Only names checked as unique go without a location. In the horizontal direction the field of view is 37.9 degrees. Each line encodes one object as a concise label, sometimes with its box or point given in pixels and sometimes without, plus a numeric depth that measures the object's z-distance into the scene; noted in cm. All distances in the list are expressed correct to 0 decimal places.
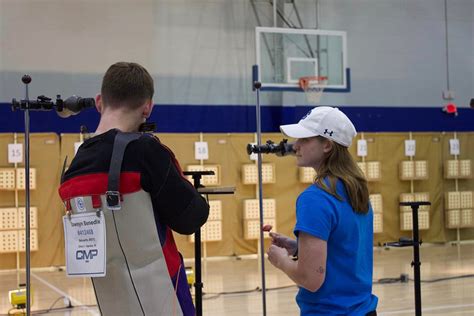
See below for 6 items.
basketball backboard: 1230
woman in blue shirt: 212
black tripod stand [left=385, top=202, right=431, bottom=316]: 432
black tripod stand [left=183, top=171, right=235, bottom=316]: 353
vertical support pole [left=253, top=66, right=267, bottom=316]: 413
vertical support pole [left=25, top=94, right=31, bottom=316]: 333
